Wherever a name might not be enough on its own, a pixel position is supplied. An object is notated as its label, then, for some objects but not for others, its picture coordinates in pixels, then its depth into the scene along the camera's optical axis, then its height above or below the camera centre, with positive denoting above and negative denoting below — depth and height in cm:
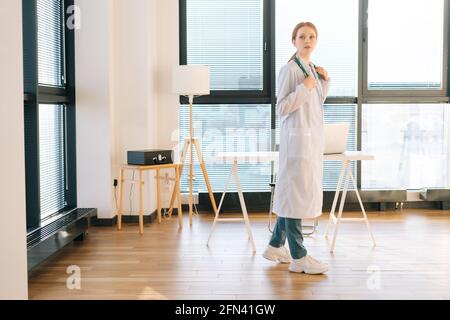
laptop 500 -6
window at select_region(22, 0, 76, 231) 484 +16
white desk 496 -22
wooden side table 583 -50
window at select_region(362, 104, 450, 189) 720 -14
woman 430 -10
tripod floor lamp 632 +47
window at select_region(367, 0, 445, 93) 711 +91
